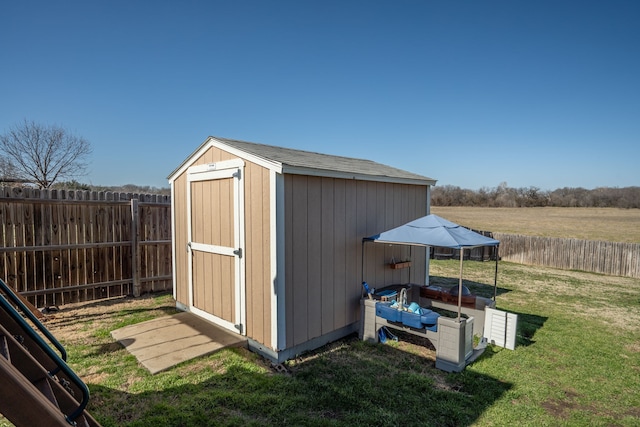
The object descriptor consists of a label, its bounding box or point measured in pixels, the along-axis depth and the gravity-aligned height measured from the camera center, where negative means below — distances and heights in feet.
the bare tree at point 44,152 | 56.29 +8.56
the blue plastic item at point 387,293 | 16.87 -4.98
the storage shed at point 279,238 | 13.44 -1.82
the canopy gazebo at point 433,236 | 13.88 -1.64
